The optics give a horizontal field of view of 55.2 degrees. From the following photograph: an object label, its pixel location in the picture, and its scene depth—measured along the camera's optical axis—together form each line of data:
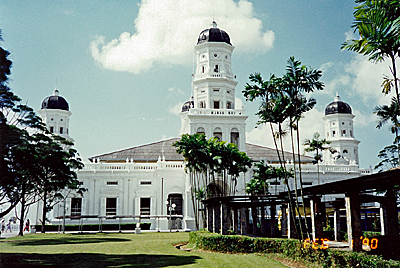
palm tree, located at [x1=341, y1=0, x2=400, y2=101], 13.09
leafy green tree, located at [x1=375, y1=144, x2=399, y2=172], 39.66
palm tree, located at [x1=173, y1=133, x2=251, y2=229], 37.68
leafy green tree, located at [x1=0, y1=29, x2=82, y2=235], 18.66
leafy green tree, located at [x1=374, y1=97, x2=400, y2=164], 25.30
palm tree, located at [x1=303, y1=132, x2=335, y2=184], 46.75
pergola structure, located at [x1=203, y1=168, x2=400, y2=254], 15.07
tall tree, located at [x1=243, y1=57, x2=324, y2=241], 19.67
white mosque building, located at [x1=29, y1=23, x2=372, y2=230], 48.03
